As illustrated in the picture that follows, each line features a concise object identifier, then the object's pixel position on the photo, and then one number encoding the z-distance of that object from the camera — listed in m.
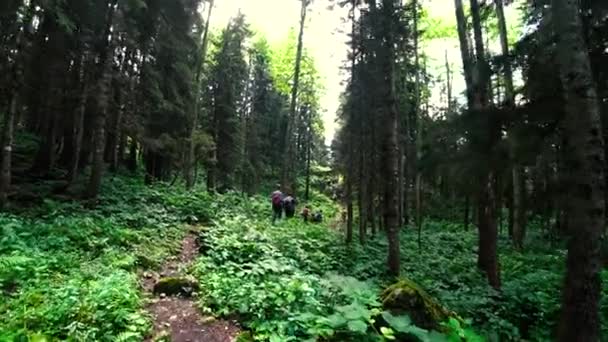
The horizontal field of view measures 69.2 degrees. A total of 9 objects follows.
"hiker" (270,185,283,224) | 17.47
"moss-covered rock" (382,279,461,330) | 4.63
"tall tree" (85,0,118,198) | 12.13
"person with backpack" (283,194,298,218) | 18.83
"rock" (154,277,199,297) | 6.82
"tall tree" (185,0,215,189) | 19.67
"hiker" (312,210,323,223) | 22.81
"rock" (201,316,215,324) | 5.78
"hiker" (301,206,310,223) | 20.99
